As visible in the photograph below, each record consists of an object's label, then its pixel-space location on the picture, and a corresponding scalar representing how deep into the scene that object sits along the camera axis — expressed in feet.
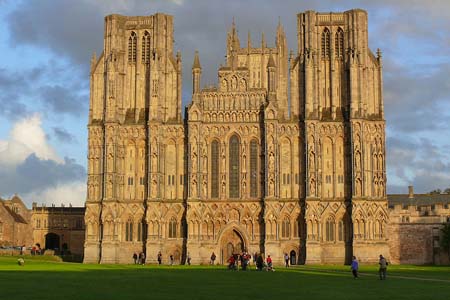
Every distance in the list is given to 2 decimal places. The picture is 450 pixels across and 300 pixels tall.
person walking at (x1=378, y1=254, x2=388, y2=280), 152.66
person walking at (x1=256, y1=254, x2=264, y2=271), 204.58
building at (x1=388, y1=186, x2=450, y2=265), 297.94
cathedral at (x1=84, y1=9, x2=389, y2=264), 275.39
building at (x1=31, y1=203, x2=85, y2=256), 407.21
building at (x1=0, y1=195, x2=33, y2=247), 355.77
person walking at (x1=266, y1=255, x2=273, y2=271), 202.39
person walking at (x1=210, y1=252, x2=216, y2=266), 265.75
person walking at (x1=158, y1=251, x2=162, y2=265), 269.03
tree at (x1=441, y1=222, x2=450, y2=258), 289.53
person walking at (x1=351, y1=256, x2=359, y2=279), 159.53
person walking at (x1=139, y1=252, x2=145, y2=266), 273.95
